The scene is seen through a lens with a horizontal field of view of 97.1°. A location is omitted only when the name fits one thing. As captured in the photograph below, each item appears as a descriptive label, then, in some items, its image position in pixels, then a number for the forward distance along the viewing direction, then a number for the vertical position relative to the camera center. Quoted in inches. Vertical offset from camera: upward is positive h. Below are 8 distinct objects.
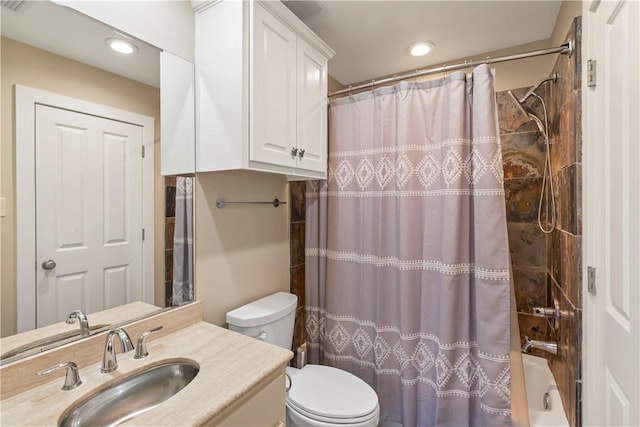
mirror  33.1 +16.5
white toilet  50.6 -36.1
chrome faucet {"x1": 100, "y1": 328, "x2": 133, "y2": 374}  36.6 -18.7
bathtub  55.9 -41.3
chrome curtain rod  52.3 +30.9
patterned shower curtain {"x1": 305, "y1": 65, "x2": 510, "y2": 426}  56.3 -9.8
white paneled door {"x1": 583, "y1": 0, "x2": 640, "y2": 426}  32.4 -0.4
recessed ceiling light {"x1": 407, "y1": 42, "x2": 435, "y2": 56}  75.8 +44.6
